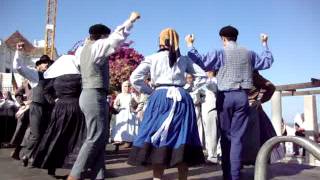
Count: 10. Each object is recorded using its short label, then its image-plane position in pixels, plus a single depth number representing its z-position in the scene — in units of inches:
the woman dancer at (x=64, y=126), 198.8
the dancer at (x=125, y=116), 369.1
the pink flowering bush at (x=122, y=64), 454.9
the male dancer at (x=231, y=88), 184.2
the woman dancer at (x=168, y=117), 168.7
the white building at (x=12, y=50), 2214.6
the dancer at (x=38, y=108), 230.8
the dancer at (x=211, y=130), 273.0
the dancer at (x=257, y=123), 209.6
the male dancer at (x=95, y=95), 163.5
